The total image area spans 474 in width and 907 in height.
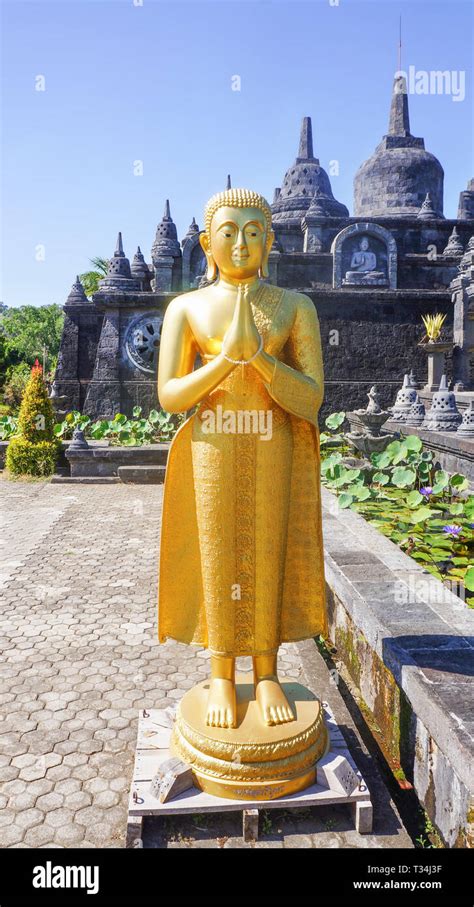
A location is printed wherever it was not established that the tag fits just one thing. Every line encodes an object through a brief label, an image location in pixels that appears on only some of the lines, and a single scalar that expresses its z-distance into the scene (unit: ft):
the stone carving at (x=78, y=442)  33.81
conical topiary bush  34.35
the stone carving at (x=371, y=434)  28.07
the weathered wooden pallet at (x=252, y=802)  7.37
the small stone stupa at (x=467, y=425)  24.75
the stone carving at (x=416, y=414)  31.63
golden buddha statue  7.79
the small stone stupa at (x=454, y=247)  60.75
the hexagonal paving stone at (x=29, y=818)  7.92
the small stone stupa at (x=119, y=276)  52.24
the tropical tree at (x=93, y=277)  99.74
